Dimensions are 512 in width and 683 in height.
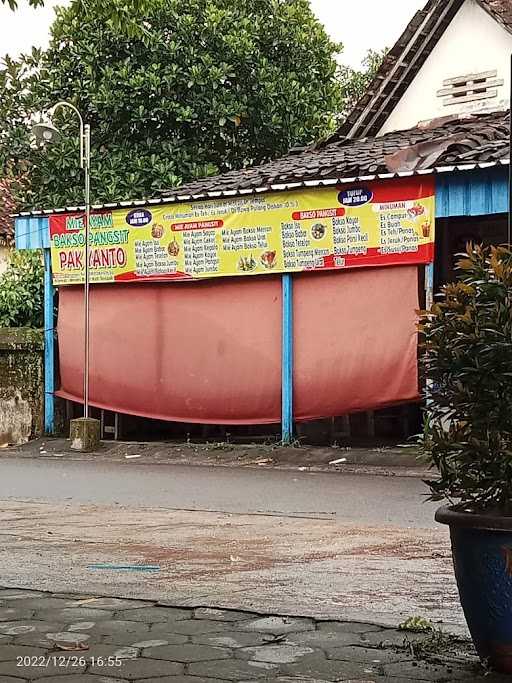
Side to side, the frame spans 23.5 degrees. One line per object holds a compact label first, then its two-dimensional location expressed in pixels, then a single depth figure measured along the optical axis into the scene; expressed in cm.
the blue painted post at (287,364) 1667
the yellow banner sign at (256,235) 1567
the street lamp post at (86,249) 1816
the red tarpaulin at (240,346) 1579
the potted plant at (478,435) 470
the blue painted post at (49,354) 1947
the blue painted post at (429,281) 1545
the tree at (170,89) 2517
